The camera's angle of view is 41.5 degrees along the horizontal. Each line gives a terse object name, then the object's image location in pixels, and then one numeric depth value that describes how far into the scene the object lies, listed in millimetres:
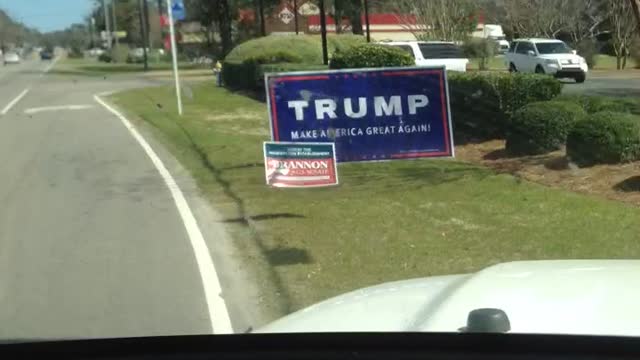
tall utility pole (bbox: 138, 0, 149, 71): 66188
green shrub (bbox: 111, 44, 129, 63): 91562
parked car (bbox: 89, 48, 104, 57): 131012
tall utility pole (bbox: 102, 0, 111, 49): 99500
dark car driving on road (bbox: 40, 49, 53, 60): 126875
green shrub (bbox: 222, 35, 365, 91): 29108
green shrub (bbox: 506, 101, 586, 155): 12281
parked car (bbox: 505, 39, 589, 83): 32344
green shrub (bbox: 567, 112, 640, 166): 10906
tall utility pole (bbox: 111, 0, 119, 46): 101662
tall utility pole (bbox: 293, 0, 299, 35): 45562
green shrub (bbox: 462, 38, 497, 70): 48062
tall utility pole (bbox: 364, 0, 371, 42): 35688
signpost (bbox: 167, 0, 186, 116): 21475
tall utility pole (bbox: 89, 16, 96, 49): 142875
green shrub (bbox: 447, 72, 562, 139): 13969
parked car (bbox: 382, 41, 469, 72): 28297
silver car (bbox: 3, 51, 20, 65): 109319
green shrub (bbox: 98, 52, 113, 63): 93844
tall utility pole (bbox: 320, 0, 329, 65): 25766
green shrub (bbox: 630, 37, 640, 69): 43669
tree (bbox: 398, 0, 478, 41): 46344
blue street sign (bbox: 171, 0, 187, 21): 21759
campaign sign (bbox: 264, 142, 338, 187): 9555
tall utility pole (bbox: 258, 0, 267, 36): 41044
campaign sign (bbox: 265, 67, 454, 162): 10484
